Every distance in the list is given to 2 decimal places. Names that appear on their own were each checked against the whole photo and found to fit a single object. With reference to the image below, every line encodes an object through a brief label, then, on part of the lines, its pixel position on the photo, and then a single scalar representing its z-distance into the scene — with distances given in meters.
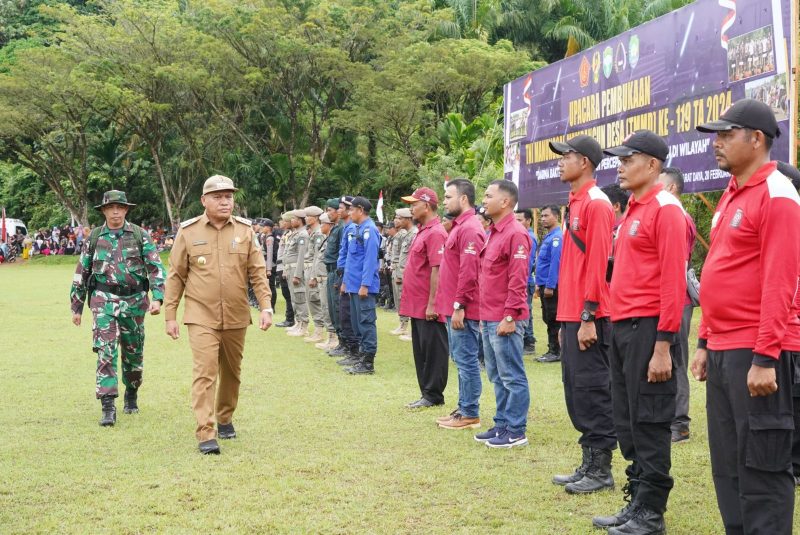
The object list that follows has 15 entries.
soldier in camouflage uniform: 7.76
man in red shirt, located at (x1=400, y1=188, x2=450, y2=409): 8.20
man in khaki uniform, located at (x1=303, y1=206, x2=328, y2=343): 13.06
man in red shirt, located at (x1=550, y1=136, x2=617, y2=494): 5.23
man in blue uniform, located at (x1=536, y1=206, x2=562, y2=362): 11.24
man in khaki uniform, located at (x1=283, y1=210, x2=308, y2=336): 13.79
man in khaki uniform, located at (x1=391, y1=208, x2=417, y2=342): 14.47
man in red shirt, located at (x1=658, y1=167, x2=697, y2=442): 6.59
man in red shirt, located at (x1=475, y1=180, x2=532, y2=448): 6.37
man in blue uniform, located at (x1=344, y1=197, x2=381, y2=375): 10.29
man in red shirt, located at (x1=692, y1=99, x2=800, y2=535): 3.42
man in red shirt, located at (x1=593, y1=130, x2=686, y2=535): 4.31
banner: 9.37
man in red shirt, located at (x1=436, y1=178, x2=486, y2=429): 7.11
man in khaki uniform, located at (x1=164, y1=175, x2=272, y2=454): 6.59
